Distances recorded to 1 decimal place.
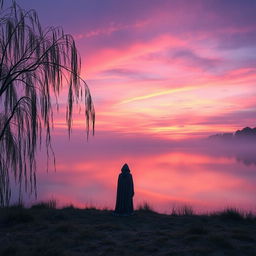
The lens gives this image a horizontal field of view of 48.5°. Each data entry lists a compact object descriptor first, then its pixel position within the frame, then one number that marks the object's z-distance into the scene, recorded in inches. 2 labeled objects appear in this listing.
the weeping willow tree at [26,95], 163.9
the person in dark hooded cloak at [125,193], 399.2
